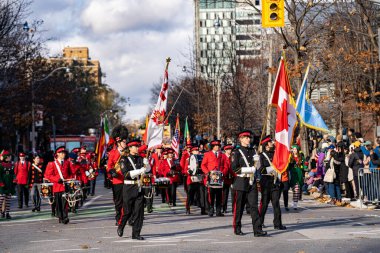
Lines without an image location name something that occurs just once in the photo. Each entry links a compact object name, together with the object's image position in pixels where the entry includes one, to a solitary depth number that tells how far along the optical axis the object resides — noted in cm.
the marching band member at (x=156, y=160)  2371
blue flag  2359
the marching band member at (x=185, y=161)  2237
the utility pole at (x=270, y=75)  3603
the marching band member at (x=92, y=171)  2565
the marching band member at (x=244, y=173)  1531
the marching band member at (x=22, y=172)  2573
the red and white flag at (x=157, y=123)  1961
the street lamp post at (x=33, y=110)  5630
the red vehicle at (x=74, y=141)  5897
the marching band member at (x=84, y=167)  2335
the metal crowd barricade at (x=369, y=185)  2189
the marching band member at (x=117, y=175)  1625
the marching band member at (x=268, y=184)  1605
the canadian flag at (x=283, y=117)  1594
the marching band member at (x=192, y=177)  2144
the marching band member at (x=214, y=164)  1984
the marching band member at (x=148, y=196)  1958
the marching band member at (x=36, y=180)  2441
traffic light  1795
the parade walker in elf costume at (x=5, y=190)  2176
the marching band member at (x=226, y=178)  2025
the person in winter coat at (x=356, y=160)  2311
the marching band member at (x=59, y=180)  1911
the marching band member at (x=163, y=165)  2384
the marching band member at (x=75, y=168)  2216
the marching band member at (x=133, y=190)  1494
